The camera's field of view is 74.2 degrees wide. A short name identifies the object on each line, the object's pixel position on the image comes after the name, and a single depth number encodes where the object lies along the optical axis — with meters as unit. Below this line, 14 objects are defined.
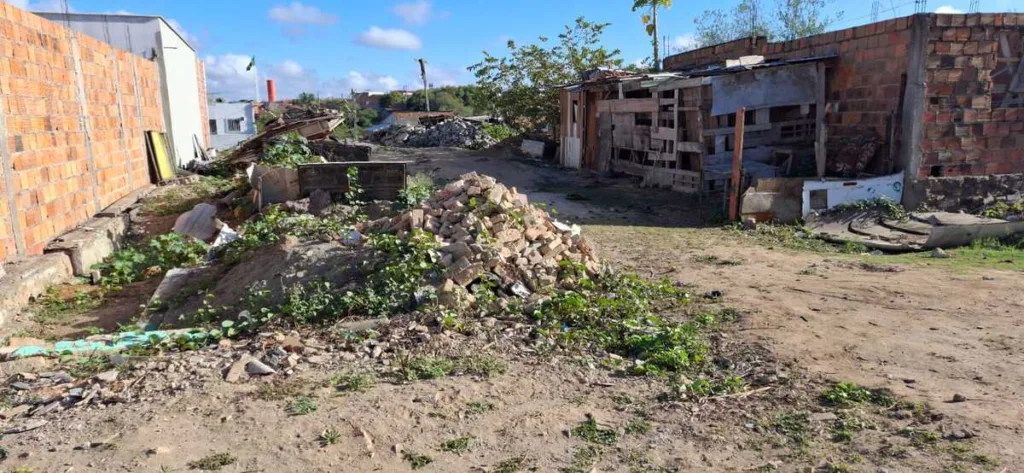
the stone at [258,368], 4.41
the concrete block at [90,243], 7.56
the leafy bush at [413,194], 9.20
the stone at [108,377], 4.23
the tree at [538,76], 21.86
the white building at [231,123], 27.98
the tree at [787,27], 20.58
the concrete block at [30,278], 6.05
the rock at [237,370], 4.29
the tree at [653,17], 20.38
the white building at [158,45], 15.41
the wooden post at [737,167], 10.13
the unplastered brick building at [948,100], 10.02
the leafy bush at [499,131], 28.15
